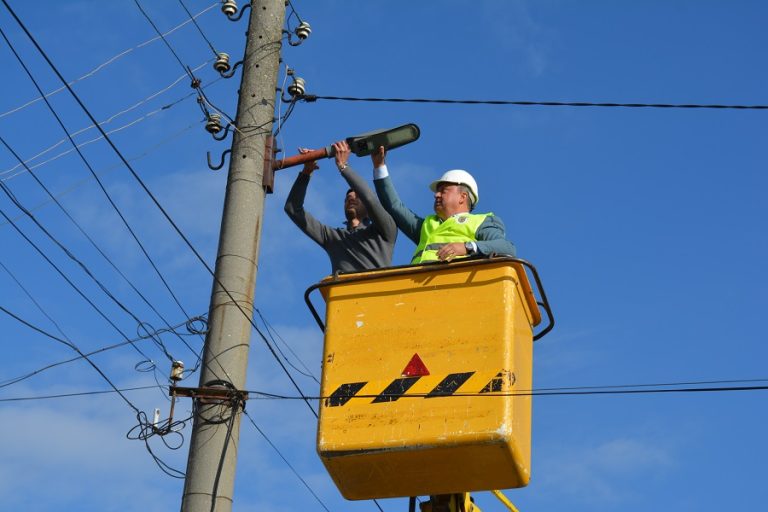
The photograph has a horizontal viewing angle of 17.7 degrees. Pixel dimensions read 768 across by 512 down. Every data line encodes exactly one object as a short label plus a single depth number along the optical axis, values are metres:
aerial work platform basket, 12.43
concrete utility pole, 12.60
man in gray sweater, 15.20
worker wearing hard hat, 13.76
